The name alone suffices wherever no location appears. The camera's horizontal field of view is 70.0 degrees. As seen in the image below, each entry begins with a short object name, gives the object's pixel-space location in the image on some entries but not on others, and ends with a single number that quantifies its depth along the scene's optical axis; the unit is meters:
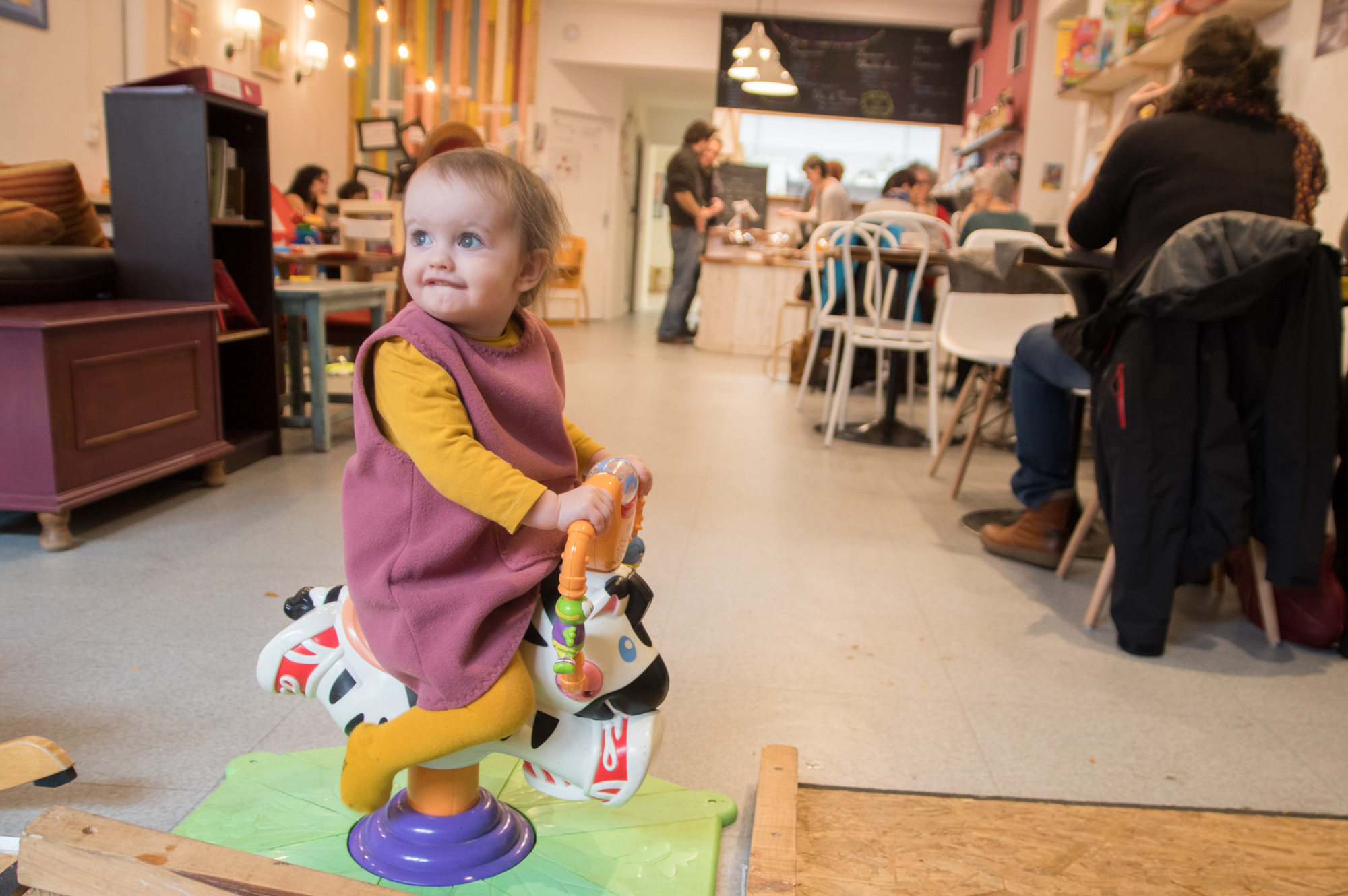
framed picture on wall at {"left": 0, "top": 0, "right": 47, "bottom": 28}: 4.23
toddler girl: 0.86
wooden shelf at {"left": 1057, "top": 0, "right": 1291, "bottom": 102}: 3.38
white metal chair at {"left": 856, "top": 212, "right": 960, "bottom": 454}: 3.52
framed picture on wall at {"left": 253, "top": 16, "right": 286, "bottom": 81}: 6.43
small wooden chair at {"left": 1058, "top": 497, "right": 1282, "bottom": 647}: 1.91
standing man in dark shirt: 7.05
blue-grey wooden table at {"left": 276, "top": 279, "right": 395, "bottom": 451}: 3.21
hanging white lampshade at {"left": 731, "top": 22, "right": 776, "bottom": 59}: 6.57
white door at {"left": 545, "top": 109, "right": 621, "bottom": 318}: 8.53
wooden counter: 6.84
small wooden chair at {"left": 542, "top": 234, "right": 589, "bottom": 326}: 8.09
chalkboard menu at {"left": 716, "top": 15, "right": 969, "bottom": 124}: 8.27
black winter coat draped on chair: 1.76
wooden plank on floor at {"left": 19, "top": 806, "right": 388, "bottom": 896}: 0.83
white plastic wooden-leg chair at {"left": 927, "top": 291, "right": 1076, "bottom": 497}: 3.03
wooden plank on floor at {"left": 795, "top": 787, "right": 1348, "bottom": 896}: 1.09
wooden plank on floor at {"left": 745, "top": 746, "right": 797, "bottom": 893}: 1.00
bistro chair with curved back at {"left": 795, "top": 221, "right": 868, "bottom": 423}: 3.96
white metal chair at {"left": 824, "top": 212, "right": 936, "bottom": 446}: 3.64
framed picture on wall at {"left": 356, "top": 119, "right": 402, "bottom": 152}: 7.80
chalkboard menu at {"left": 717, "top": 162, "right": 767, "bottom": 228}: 8.27
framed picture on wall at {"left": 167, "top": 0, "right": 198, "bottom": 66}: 5.39
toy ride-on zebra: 0.91
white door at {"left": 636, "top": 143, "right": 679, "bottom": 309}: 11.41
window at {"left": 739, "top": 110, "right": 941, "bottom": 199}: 8.66
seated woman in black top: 1.97
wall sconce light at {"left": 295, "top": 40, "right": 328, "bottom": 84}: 6.84
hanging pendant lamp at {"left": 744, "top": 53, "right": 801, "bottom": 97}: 6.68
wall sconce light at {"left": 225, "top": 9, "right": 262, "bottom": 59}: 6.07
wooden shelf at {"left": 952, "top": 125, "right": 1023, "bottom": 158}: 6.55
